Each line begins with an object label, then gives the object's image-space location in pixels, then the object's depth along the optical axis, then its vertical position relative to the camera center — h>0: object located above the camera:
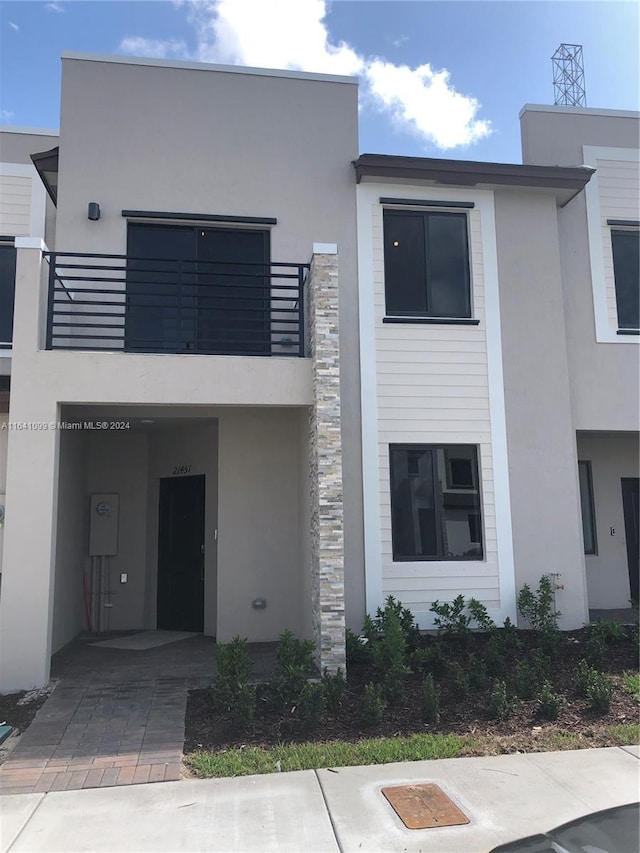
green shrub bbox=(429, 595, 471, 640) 8.47 -1.16
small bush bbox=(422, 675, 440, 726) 6.07 -1.60
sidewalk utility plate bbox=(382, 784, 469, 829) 4.31 -1.88
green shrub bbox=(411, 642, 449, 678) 7.18 -1.44
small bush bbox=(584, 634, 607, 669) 7.73 -1.45
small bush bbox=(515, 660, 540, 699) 6.61 -1.54
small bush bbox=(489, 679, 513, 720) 6.09 -1.62
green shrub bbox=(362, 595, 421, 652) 7.95 -1.16
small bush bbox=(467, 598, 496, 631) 8.72 -1.14
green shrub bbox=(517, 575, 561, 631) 8.80 -1.04
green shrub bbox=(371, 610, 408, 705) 6.45 -1.34
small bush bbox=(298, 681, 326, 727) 5.80 -1.52
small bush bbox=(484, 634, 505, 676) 7.33 -1.46
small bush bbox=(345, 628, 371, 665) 7.66 -1.38
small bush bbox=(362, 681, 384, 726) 5.92 -1.59
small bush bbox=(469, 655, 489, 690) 6.79 -1.52
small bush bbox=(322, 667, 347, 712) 6.25 -1.52
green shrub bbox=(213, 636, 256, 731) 5.79 -1.41
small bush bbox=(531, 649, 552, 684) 6.96 -1.49
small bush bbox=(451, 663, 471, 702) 6.53 -1.55
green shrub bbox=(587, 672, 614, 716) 6.27 -1.60
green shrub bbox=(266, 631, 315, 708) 6.24 -1.34
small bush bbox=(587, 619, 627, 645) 8.39 -1.32
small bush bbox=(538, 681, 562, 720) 6.13 -1.64
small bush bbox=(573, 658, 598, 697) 6.66 -1.53
